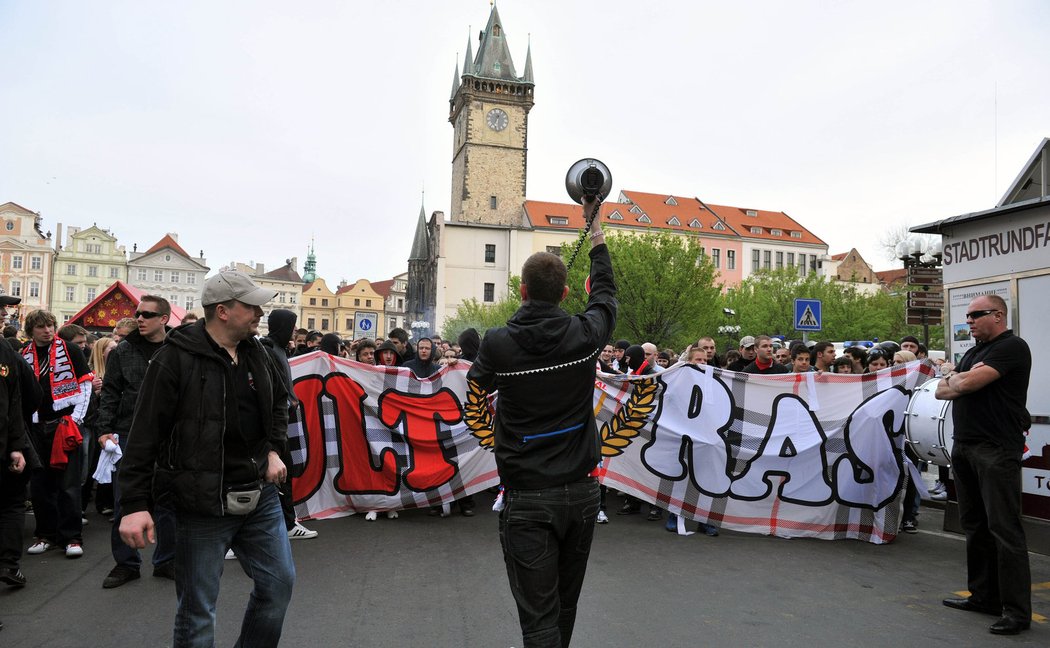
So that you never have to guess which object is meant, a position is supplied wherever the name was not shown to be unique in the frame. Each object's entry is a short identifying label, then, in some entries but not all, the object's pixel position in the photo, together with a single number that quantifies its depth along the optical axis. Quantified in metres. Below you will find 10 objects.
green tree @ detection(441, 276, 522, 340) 58.75
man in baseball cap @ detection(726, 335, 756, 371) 10.04
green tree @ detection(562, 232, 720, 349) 40.91
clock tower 77.31
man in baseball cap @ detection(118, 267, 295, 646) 3.07
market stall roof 17.16
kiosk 6.28
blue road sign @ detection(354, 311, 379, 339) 20.91
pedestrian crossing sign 14.69
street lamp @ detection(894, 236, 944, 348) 14.73
